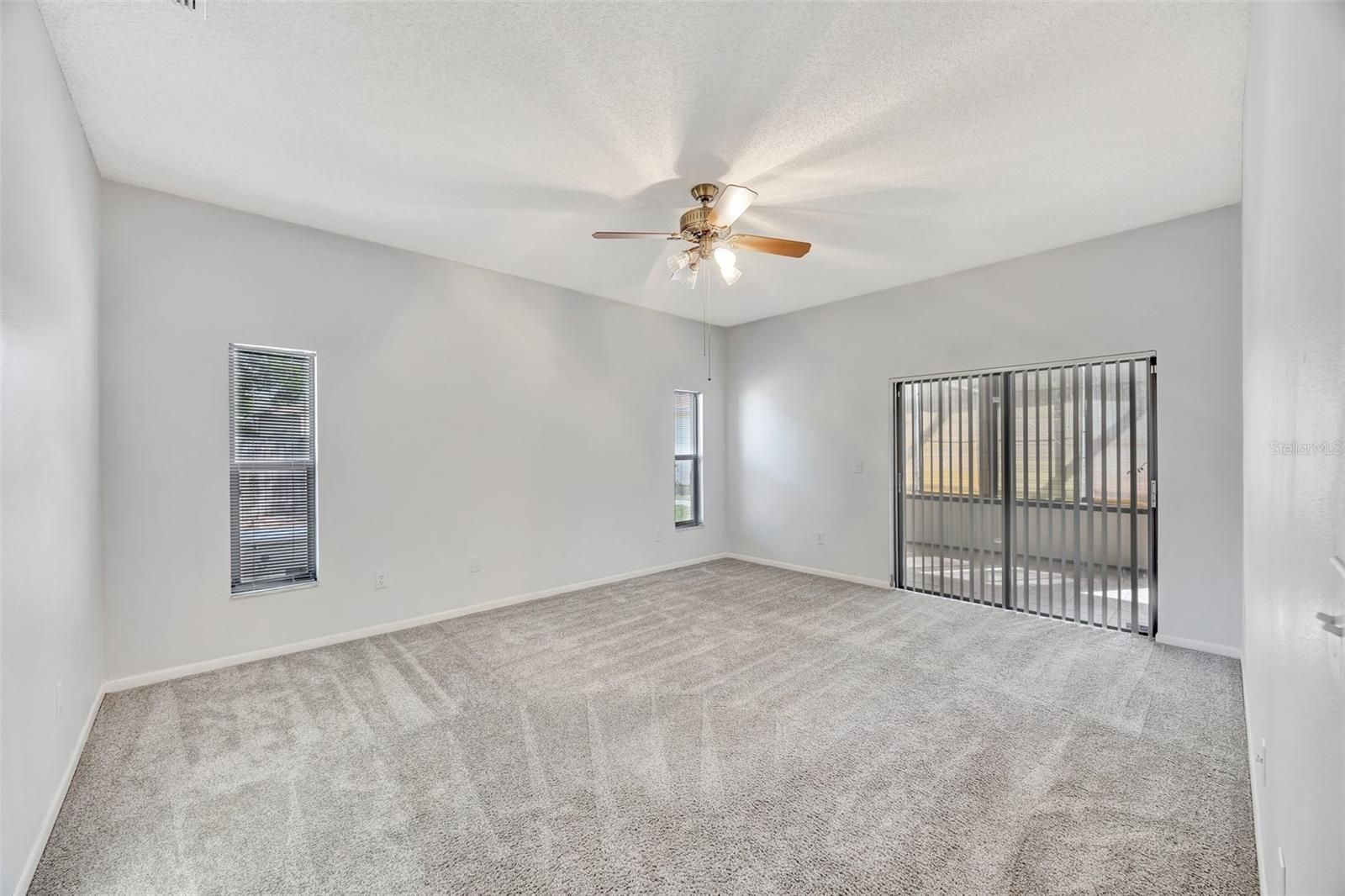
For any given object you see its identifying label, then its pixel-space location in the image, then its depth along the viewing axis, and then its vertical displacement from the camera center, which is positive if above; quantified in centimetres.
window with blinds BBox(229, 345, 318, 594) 350 -13
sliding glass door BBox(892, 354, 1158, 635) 387 -33
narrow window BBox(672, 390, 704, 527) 620 -13
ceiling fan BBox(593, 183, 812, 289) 296 +116
